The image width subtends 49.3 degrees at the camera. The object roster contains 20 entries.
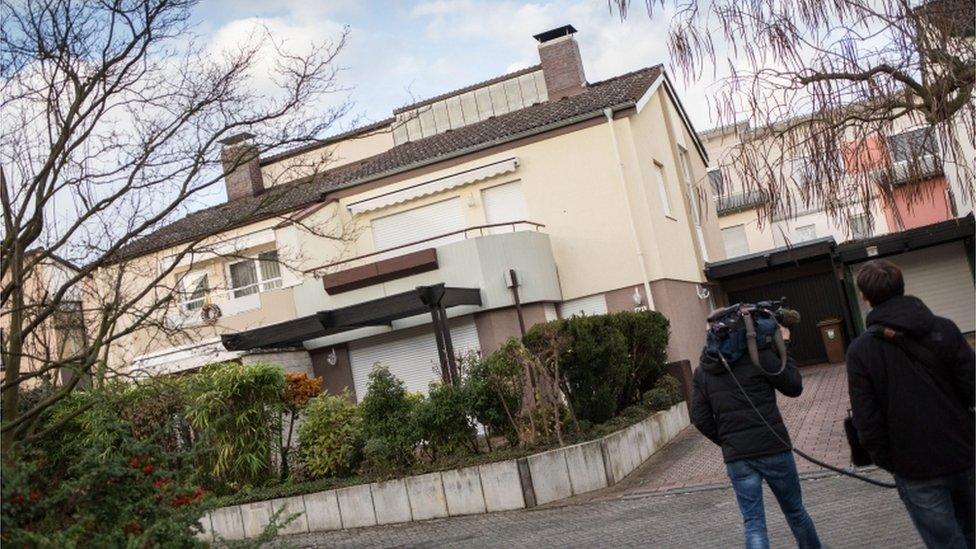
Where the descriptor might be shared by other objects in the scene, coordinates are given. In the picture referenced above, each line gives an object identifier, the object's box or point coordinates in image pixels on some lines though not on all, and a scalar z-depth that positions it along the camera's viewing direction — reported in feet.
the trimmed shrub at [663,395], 57.72
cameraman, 21.17
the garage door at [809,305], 94.43
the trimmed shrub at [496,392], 44.88
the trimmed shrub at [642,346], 58.75
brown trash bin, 89.86
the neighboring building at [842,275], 91.09
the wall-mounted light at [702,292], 86.70
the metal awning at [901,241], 90.68
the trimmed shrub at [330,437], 46.60
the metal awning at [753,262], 90.89
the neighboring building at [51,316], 32.04
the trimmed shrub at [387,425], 43.75
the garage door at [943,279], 96.63
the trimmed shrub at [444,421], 44.19
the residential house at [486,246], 73.00
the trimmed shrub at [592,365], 49.32
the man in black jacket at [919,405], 16.11
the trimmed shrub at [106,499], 19.53
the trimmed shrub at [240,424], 47.98
